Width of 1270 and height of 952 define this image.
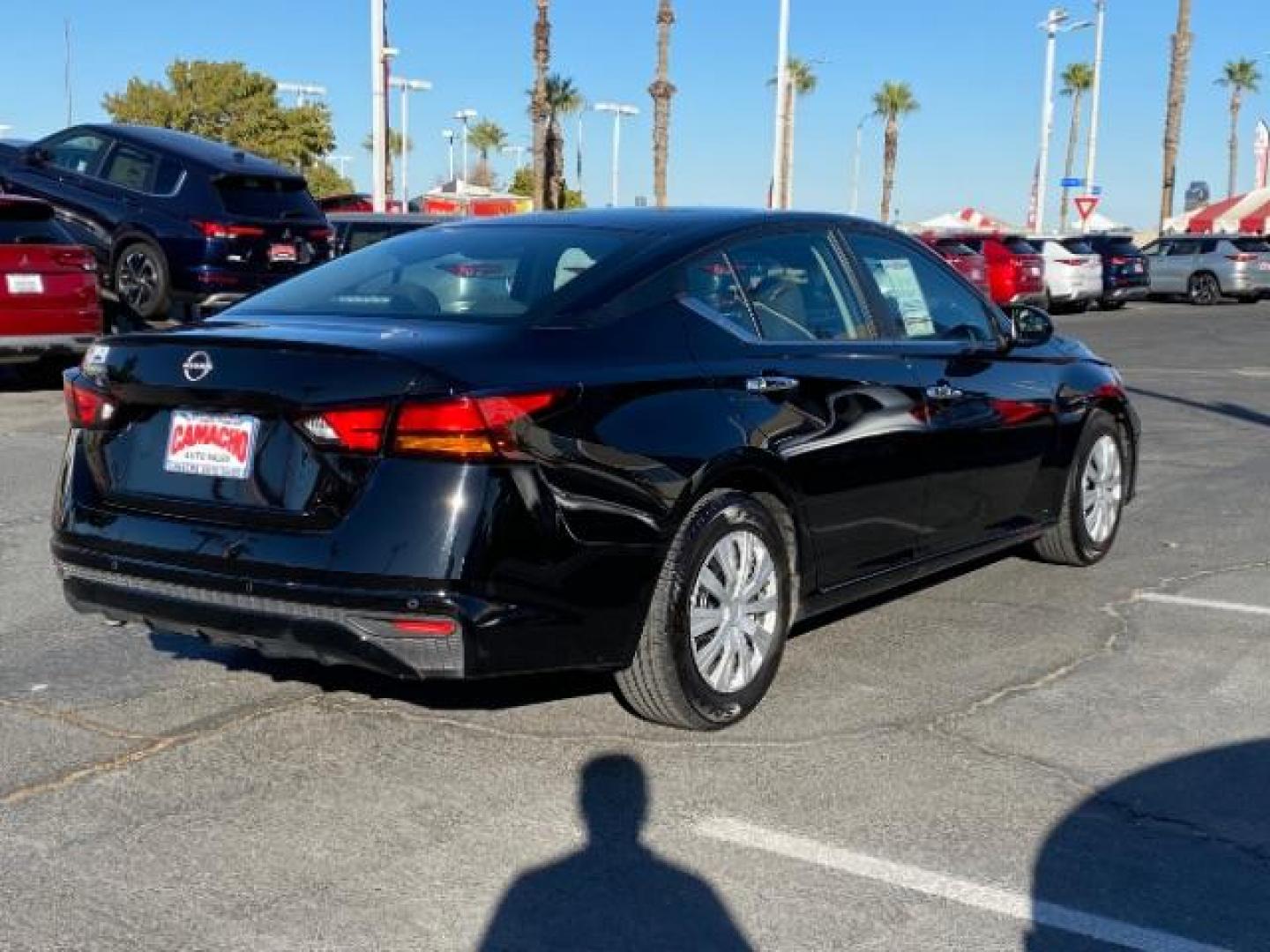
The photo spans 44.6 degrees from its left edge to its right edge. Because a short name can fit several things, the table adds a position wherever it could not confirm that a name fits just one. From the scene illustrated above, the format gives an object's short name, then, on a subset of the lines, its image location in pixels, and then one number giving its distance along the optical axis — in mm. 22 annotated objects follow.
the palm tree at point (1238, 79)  98062
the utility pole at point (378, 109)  27078
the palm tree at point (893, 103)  81750
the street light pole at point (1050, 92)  48125
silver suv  35531
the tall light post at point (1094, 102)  52938
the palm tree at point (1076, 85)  88938
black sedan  4023
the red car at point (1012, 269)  29516
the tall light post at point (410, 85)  50062
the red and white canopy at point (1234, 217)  60031
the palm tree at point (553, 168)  40919
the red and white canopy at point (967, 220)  60250
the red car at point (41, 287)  12398
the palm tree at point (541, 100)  38344
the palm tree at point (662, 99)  42562
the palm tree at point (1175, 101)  50156
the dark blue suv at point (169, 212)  14523
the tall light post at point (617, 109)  73938
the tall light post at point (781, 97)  39531
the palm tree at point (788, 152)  41375
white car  31297
